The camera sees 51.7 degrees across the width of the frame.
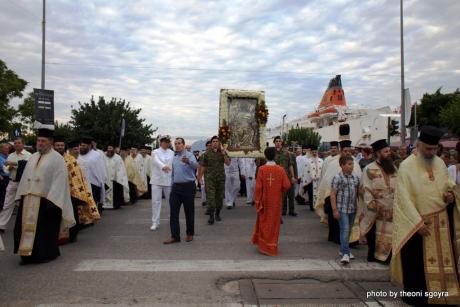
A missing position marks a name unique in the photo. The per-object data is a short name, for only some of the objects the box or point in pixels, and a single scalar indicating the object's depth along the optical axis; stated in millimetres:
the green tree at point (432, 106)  45625
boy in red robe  7426
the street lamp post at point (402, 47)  22628
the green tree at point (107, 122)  35922
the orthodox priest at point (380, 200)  6664
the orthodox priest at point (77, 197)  8352
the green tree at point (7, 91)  27578
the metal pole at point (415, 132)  14567
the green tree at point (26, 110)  29531
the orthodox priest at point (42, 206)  6828
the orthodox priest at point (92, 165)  10578
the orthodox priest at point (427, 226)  5039
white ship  53719
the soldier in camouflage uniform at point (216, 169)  11211
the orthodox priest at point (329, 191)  8062
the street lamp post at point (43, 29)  19375
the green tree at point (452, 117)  38219
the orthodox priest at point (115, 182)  13812
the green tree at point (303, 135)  66312
